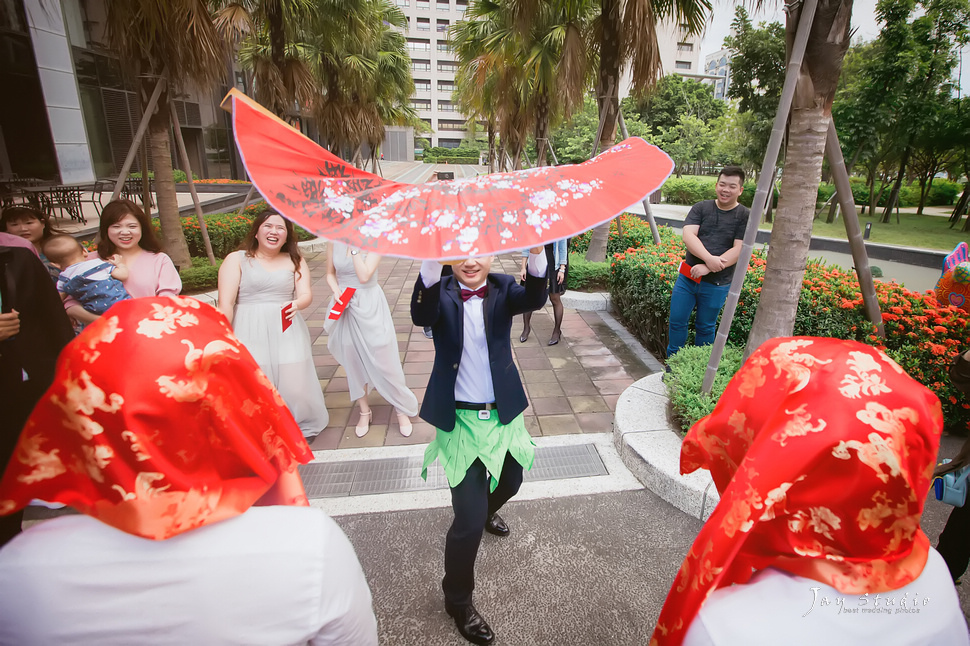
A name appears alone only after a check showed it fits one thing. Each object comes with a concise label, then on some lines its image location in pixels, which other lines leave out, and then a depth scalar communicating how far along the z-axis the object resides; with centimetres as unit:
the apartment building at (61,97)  1321
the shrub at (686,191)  2727
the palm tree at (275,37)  830
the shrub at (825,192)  2301
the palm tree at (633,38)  712
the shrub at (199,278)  743
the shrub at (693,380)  362
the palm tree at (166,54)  619
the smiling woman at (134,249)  334
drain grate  348
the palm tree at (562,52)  870
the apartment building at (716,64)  8338
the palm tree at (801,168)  331
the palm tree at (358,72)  1166
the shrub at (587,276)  821
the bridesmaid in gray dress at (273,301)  359
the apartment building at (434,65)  6725
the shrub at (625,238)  940
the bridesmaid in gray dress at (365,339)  407
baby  317
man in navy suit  225
